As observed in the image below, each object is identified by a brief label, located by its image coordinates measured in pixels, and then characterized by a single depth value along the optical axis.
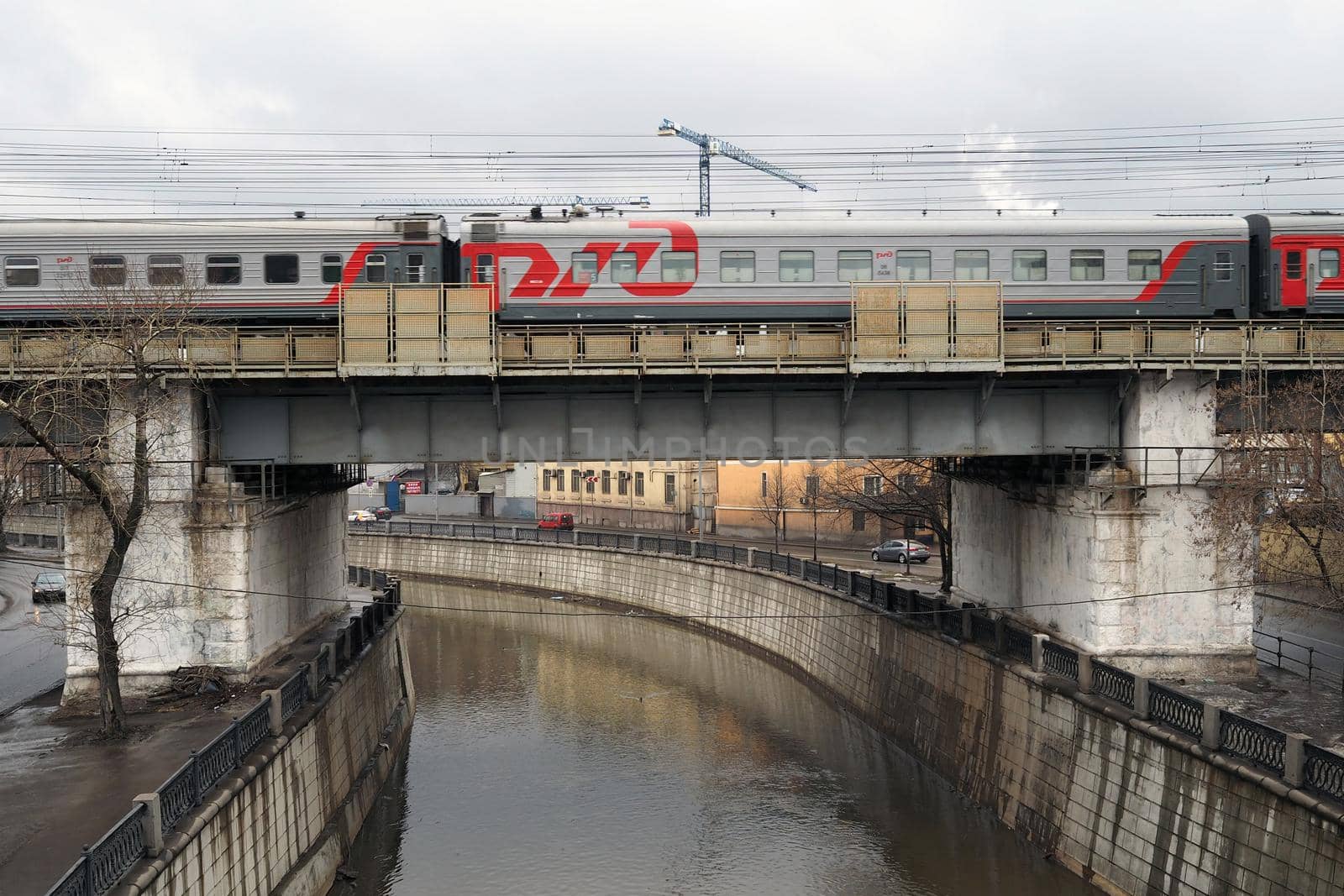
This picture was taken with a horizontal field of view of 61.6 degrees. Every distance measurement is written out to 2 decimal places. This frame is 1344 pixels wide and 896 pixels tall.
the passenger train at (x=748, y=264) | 28.08
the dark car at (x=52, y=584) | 44.89
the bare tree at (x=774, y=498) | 61.66
